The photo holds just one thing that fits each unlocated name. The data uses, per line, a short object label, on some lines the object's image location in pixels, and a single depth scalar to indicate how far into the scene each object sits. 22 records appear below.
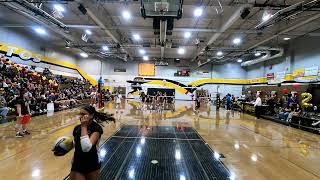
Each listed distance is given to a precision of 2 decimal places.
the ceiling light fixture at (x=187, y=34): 9.70
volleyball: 1.44
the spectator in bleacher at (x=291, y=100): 8.21
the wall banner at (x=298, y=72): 9.71
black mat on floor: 2.49
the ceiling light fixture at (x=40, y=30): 8.88
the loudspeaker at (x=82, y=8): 5.66
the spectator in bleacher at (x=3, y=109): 5.72
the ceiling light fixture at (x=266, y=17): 5.59
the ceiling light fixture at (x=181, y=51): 13.39
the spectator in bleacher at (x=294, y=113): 6.74
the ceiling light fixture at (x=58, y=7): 6.35
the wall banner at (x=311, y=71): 8.67
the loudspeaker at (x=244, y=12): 5.45
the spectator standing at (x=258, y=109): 8.12
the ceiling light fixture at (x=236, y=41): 10.36
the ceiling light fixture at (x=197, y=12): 6.67
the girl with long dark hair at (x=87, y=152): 1.36
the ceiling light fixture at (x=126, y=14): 6.94
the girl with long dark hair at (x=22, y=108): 4.08
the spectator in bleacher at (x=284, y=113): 7.30
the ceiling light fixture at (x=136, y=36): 10.35
